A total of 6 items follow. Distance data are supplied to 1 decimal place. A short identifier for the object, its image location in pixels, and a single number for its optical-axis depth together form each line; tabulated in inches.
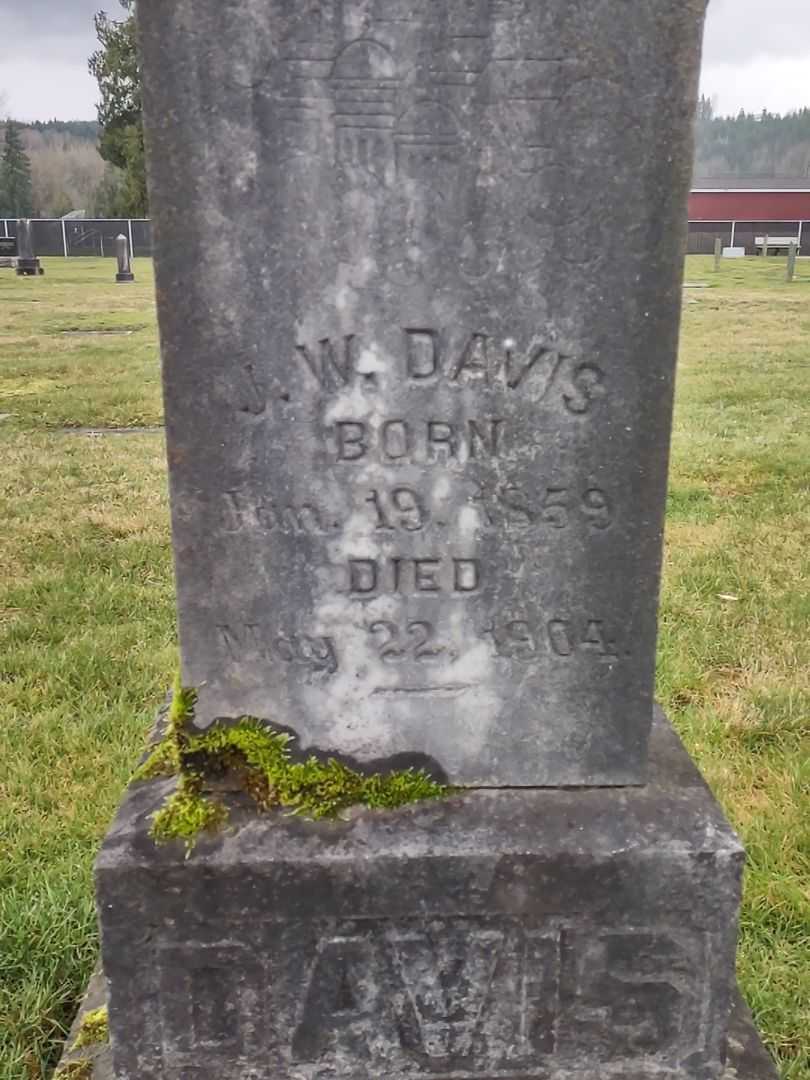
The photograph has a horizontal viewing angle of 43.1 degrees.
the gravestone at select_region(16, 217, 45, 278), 1116.5
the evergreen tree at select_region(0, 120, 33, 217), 2468.0
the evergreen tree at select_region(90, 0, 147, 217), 1371.8
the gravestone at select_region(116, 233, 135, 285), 1014.4
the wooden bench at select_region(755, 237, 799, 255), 1814.7
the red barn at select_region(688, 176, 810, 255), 2155.5
